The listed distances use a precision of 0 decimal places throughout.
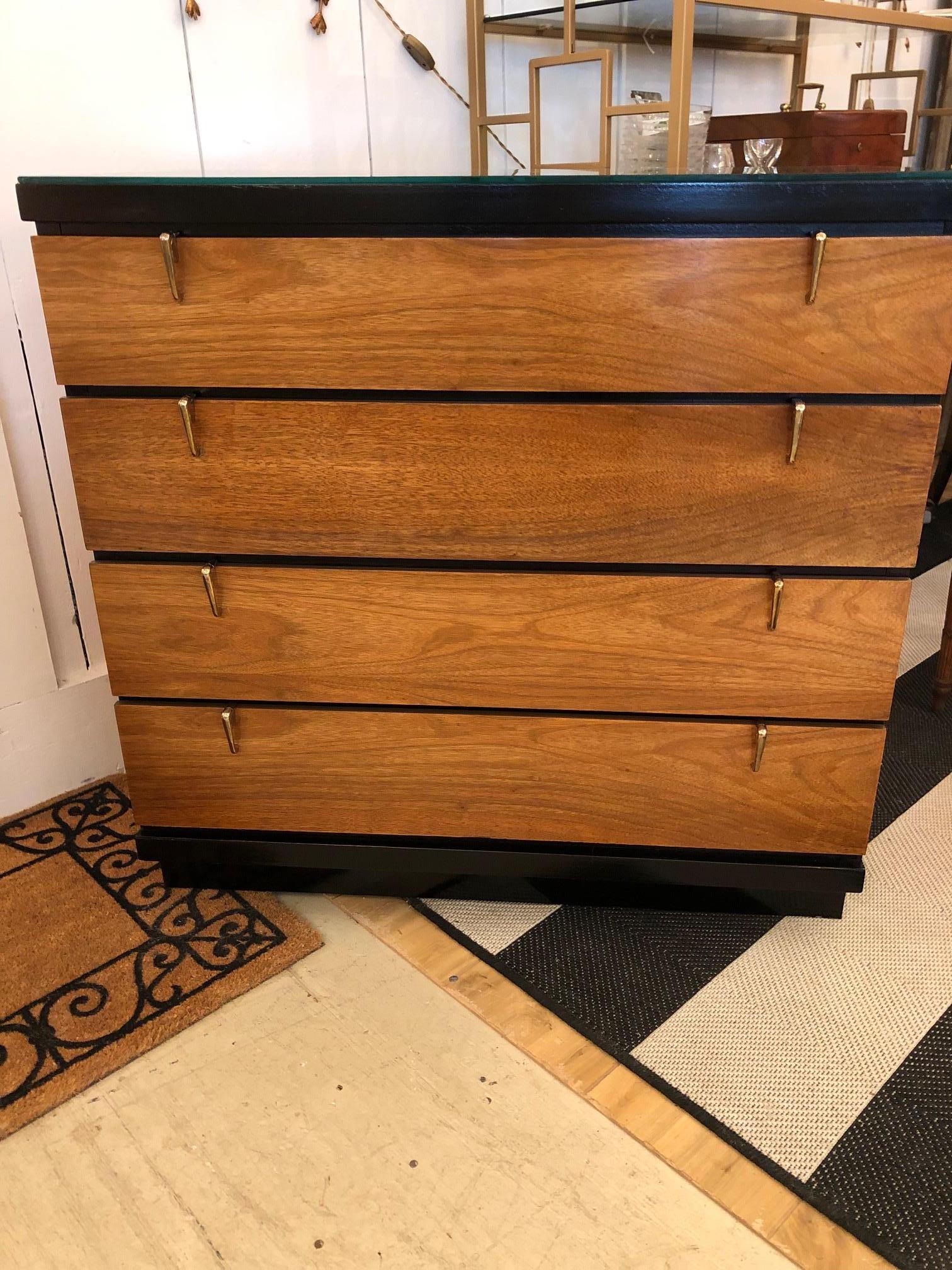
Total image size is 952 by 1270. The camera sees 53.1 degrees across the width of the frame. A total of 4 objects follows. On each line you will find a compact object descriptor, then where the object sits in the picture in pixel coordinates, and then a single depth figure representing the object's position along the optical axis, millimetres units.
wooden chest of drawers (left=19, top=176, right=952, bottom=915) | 841
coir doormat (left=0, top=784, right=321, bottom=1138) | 967
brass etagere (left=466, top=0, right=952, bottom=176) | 1190
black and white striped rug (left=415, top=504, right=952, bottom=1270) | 848
